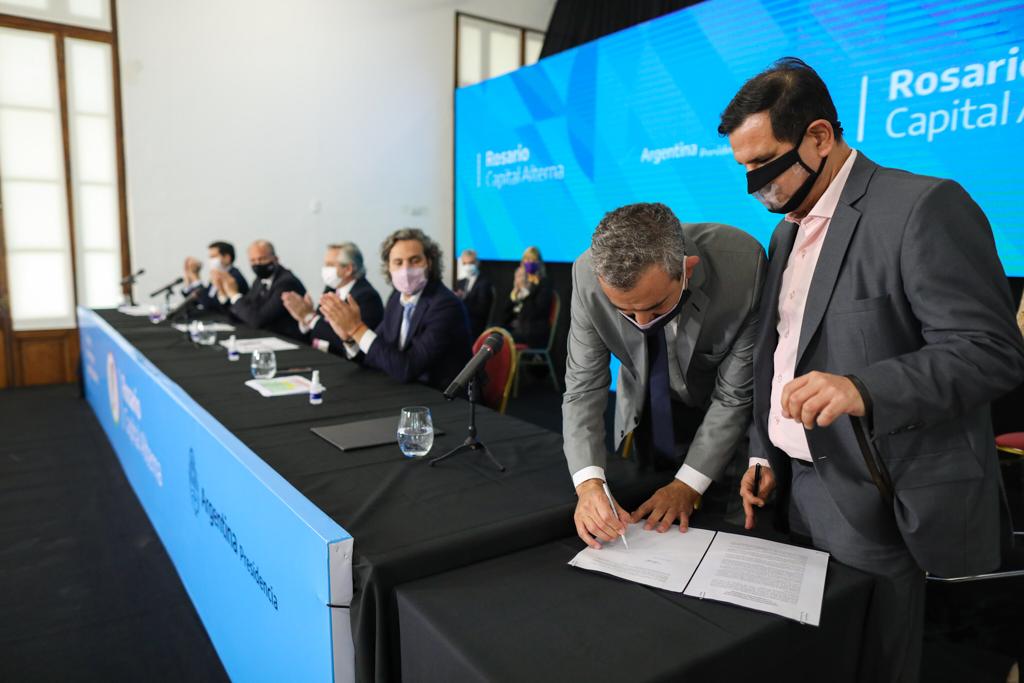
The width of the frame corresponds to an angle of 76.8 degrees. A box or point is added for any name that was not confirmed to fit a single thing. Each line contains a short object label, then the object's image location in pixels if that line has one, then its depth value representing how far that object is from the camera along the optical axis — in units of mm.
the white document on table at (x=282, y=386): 2295
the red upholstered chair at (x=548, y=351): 5778
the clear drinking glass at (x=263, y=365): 2500
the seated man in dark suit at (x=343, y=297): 3773
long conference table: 925
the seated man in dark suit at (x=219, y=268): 5496
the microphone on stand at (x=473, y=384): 1493
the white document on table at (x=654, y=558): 1061
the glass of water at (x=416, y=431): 1548
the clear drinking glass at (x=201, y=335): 3439
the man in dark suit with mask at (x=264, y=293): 4340
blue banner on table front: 1124
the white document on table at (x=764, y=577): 980
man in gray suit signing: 1273
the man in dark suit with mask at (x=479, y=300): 6238
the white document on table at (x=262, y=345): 3307
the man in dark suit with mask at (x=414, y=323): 2574
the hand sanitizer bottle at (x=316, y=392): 2176
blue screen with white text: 3338
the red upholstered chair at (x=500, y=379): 2580
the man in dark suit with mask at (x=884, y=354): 943
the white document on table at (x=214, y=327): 4046
